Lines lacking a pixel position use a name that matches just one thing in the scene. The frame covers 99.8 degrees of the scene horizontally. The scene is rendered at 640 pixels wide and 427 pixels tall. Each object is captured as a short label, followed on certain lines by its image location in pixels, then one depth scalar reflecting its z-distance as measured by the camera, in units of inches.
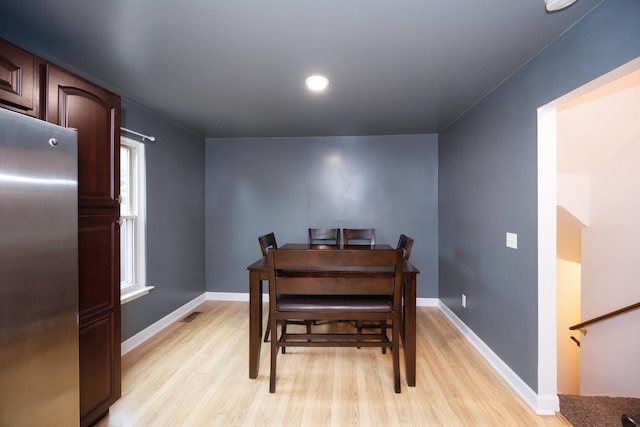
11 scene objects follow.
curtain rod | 96.7
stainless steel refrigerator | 41.3
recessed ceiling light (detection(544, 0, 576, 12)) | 48.5
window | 102.0
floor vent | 124.8
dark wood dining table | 76.7
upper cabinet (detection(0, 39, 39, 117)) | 46.1
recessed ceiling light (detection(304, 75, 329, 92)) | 81.5
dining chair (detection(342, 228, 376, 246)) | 133.5
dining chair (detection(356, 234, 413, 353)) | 92.3
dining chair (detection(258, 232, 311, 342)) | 97.0
